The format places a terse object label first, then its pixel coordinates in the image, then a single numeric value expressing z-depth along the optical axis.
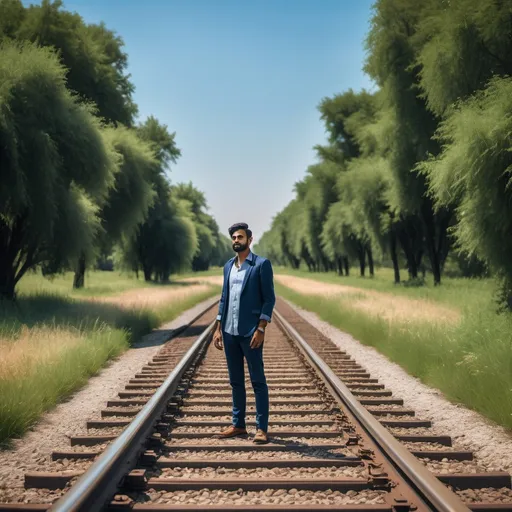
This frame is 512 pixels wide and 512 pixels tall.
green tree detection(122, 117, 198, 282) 38.12
